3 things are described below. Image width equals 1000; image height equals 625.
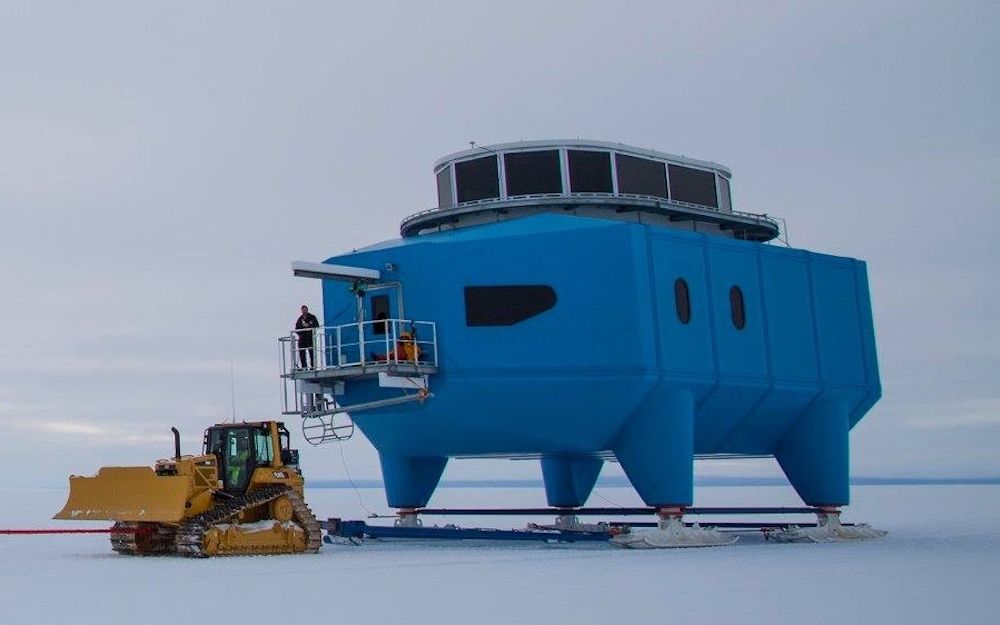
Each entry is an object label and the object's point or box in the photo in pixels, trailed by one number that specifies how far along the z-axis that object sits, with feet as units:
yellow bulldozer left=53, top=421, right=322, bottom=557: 82.07
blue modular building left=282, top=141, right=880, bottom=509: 86.84
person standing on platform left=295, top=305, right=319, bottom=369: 91.15
